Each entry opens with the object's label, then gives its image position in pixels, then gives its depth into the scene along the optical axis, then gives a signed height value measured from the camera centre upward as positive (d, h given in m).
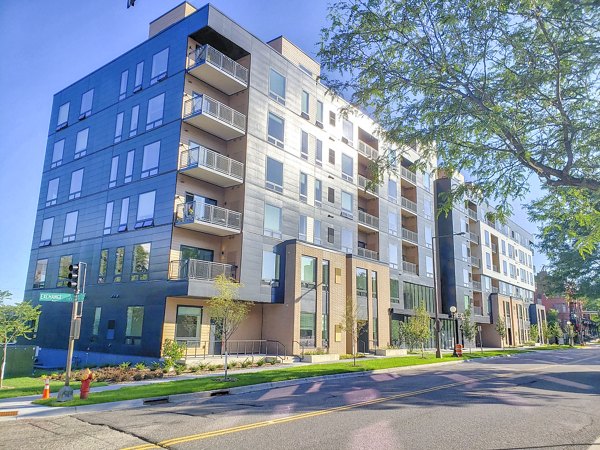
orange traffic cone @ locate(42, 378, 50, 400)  13.11 -2.28
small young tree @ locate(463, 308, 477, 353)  44.38 -0.51
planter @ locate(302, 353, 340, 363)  26.59 -2.26
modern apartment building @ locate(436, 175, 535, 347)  53.16 +6.99
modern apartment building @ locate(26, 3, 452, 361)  26.00 +7.68
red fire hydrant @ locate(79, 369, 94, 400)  13.04 -2.13
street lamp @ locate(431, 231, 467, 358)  31.47 -1.34
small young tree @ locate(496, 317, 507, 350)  53.37 -0.38
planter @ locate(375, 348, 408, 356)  32.97 -2.19
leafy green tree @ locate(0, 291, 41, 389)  18.41 -0.28
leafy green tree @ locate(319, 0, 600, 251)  12.16 +7.24
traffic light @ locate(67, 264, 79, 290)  13.73 +1.11
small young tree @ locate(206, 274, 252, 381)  18.55 +0.42
